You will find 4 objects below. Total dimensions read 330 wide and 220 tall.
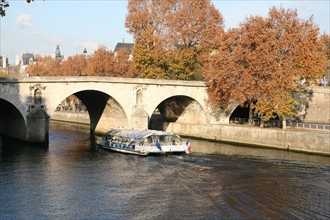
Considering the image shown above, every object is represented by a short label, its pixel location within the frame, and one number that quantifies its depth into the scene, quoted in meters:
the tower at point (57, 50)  145.50
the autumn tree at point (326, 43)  86.12
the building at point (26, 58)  192.93
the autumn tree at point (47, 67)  101.66
